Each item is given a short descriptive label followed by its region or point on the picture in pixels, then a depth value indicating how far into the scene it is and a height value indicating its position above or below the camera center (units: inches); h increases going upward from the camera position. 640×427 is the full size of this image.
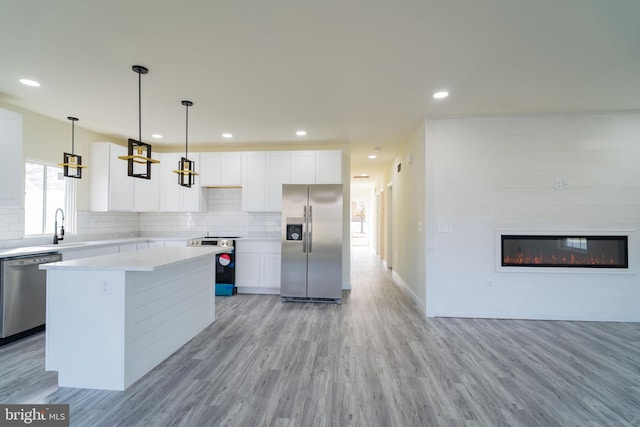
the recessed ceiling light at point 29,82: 112.5 +55.1
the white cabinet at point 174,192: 203.9 +19.9
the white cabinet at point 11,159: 119.7 +26.1
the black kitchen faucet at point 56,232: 152.1 -6.9
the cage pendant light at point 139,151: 96.7 +23.9
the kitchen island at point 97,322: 84.4 -30.8
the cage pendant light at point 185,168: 125.7 +23.7
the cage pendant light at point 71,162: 126.6 +26.3
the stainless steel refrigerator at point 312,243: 174.1 -14.4
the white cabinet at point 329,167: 189.6 +35.6
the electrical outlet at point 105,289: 84.7 -20.6
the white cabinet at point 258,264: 189.9 -29.7
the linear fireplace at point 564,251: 144.3 -15.7
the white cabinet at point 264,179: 195.3 +28.5
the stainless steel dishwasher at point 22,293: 115.0 -31.4
